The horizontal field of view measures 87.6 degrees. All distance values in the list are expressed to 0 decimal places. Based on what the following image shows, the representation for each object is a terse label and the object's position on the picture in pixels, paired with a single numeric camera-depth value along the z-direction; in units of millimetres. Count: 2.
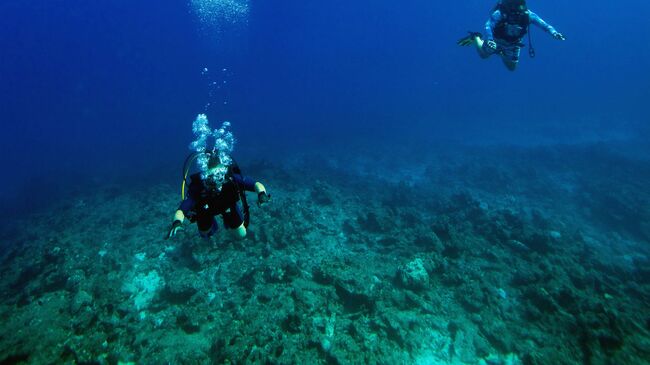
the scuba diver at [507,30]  8211
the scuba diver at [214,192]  5203
